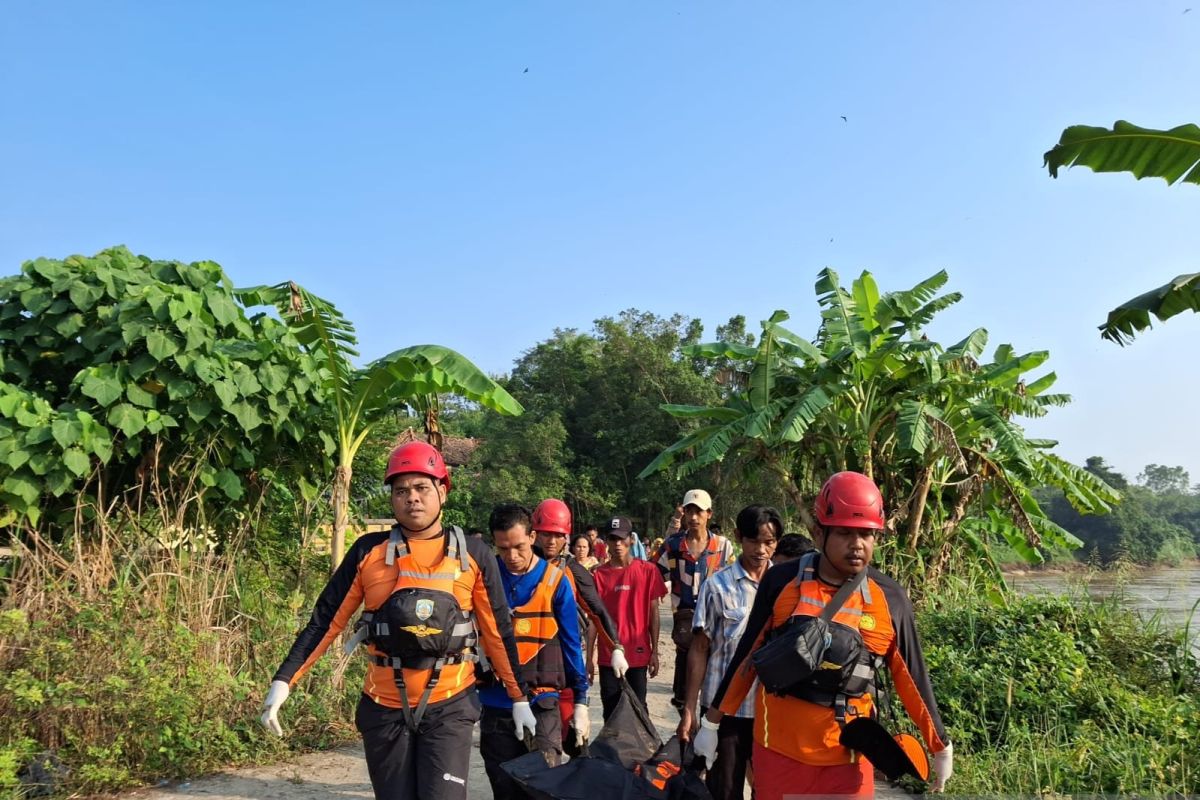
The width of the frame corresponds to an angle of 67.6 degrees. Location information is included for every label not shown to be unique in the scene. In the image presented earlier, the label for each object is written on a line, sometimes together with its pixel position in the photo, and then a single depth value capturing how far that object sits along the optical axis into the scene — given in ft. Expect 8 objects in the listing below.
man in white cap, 22.36
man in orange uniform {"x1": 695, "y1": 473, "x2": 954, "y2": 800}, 10.10
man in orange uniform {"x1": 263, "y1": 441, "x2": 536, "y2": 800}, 11.80
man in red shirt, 20.76
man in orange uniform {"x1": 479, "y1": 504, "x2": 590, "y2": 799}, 15.81
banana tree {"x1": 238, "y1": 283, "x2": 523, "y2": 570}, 26.81
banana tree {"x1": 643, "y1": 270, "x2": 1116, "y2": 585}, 35.45
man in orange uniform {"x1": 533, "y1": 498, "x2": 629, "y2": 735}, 17.47
